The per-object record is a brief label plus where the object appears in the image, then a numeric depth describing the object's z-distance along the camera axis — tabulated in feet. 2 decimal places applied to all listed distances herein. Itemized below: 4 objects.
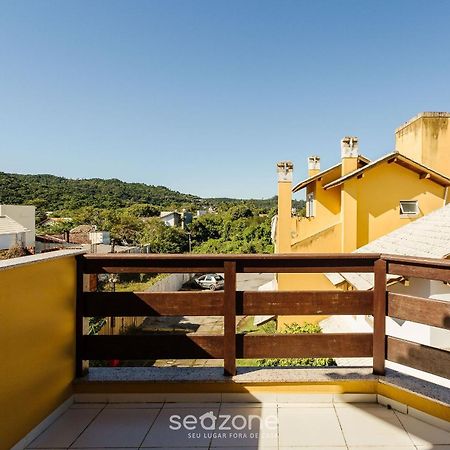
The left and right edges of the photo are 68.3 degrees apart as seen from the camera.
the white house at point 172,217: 199.26
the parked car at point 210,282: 78.39
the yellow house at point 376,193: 37.32
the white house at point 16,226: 77.04
